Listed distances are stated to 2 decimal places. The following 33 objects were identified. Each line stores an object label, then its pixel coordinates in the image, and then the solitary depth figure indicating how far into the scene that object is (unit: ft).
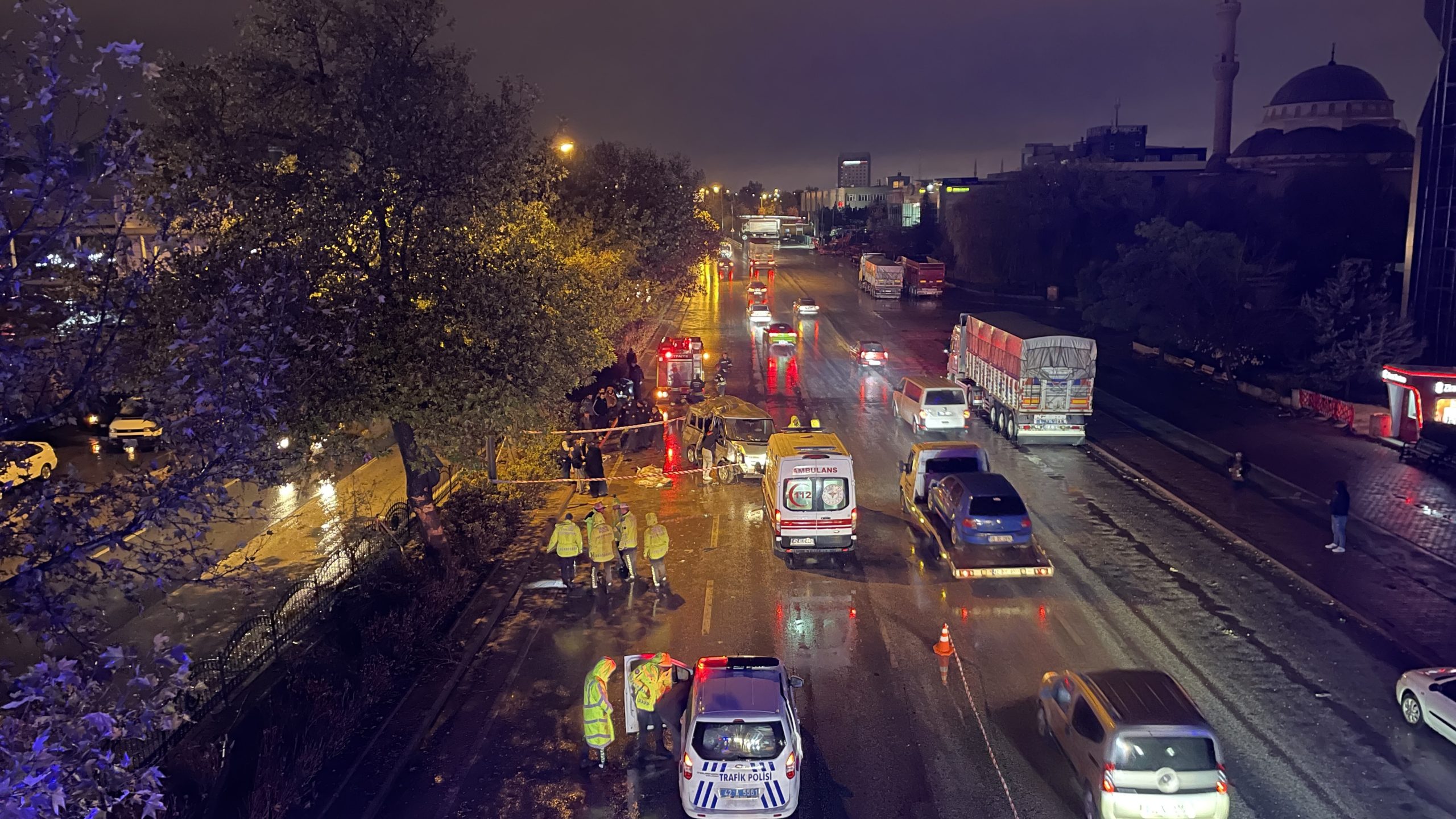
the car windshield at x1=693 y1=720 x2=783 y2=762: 33.63
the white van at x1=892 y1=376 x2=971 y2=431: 99.45
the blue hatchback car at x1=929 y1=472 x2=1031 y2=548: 59.98
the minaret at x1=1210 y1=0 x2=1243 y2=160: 360.28
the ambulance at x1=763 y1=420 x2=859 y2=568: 61.67
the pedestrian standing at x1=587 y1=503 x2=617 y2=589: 57.47
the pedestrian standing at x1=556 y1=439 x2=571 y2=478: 83.71
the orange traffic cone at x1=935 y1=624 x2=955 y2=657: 49.11
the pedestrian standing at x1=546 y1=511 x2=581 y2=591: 58.08
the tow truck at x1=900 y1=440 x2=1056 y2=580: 58.54
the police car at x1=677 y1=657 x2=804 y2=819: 33.53
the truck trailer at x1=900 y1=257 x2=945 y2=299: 250.98
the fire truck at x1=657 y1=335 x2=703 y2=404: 118.42
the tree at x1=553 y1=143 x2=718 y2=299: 125.08
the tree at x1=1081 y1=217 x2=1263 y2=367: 136.67
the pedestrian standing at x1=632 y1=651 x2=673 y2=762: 40.01
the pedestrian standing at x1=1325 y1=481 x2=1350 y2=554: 63.67
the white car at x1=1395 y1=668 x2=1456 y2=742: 40.40
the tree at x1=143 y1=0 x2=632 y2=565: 49.83
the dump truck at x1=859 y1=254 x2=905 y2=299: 243.60
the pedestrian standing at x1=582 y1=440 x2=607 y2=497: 80.43
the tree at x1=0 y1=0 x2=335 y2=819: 18.25
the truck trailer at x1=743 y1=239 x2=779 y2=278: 311.88
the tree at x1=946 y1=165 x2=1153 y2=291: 256.93
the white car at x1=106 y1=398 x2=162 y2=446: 97.40
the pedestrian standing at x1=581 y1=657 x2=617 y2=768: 37.68
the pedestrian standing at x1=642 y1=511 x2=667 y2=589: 57.11
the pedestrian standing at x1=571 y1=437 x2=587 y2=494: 82.07
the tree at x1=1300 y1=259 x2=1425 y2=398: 114.83
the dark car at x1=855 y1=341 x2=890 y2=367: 143.74
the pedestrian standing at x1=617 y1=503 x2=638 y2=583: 58.90
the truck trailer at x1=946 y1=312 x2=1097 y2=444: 93.66
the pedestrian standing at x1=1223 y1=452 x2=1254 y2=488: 82.53
